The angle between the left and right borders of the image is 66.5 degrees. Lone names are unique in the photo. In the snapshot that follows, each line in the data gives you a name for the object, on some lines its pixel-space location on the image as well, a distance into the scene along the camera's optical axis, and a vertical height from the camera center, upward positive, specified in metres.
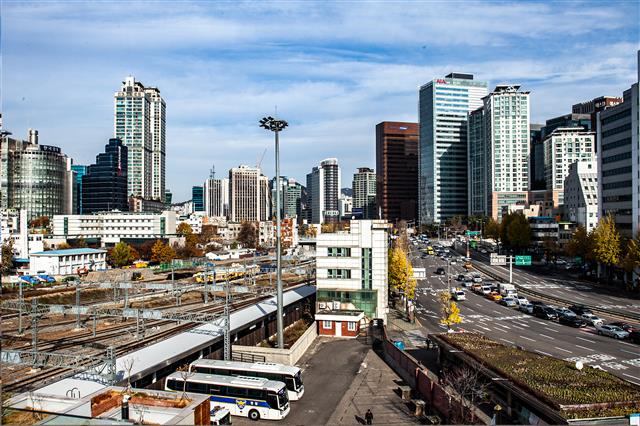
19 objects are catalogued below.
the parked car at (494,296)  60.14 -10.20
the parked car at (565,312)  46.75 -9.59
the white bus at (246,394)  24.05 -8.95
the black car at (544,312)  48.30 -9.90
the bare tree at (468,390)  21.19 -8.22
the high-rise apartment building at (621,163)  66.62 +7.43
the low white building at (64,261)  80.44 -7.63
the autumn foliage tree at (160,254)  97.19 -7.51
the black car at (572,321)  45.14 -10.01
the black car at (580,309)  47.98 -9.58
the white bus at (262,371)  26.33 -8.46
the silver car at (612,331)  39.62 -9.74
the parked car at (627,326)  40.04 -9.49
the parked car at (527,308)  52.00 -10.12
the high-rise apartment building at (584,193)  97.06 +4.29
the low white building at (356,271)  44.91 -5.20
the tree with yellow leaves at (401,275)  55.22 -6.97
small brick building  41.19 -9.22
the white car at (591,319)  44.16 -9.70
